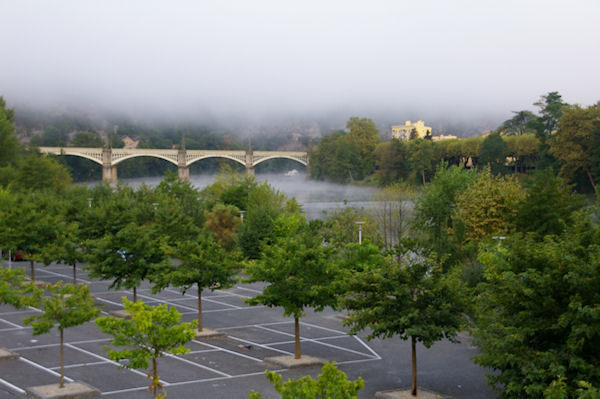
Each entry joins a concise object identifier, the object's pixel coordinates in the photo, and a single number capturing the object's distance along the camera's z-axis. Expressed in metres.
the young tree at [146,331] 18.06
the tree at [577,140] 78.06
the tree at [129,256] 33.34
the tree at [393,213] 56.22
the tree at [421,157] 113.50
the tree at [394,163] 120.25
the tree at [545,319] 15.00
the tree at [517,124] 149.25
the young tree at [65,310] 21.11
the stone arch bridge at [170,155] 145.12
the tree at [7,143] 94.44
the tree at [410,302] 20.39
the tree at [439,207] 51.62
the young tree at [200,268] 29.89
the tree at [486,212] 44.25
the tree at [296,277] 25.45
